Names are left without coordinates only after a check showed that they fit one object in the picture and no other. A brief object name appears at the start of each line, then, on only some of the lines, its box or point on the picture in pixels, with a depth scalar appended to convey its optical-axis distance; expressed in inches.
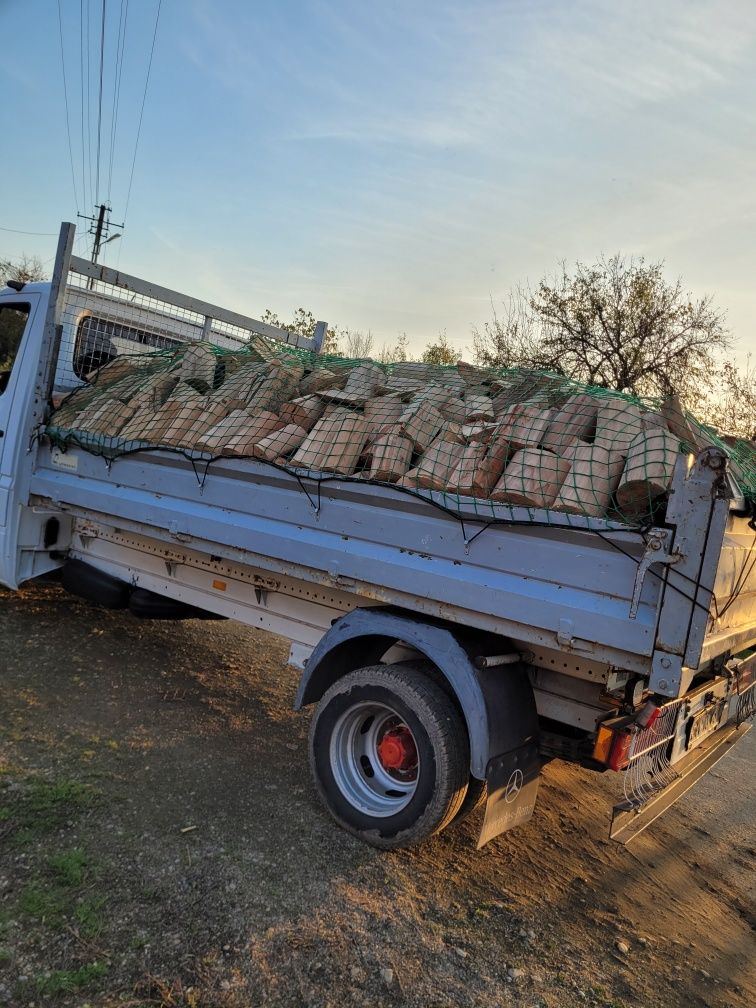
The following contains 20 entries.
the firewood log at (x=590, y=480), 104.9
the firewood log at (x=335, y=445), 131.3
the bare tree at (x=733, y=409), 708.7
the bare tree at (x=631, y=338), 757.3
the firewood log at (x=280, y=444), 138.7
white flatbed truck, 97.9
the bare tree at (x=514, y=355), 780.0
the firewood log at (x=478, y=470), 113.3
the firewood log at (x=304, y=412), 145.9
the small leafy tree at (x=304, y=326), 1158.3
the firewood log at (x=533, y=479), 107.9
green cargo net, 108.6
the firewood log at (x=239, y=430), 145.3
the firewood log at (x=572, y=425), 118.0
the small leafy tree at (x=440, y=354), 993.9
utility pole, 1269.7
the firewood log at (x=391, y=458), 123.6
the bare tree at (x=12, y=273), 1257.4
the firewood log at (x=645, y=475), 103.0
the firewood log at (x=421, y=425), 127.6
